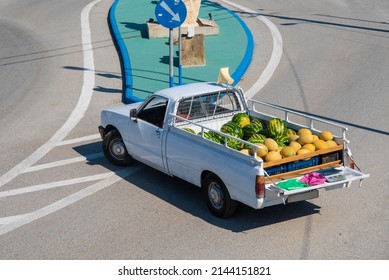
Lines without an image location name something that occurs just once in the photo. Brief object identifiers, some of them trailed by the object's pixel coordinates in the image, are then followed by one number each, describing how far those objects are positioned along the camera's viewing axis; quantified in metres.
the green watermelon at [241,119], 12.62
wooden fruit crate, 10.89
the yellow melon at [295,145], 11.40
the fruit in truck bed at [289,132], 12.10
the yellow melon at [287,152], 11.14
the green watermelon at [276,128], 12.00
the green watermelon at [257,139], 11.67
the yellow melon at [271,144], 11.27
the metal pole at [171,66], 16.86
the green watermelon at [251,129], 12.21
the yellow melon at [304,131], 11.83
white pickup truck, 10.68
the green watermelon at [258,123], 12.42
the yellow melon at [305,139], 11.55
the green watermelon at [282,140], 11.72
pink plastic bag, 10.79
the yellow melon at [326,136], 11.67
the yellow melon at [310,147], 11.36
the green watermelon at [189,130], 12.17
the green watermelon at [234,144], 11.33
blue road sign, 16.58
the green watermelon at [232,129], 12.18
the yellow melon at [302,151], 11.17
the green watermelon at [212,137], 11.72
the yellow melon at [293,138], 11.84
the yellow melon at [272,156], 10.98
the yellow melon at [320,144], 11.39
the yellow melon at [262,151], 11.03
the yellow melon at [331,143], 11.49
